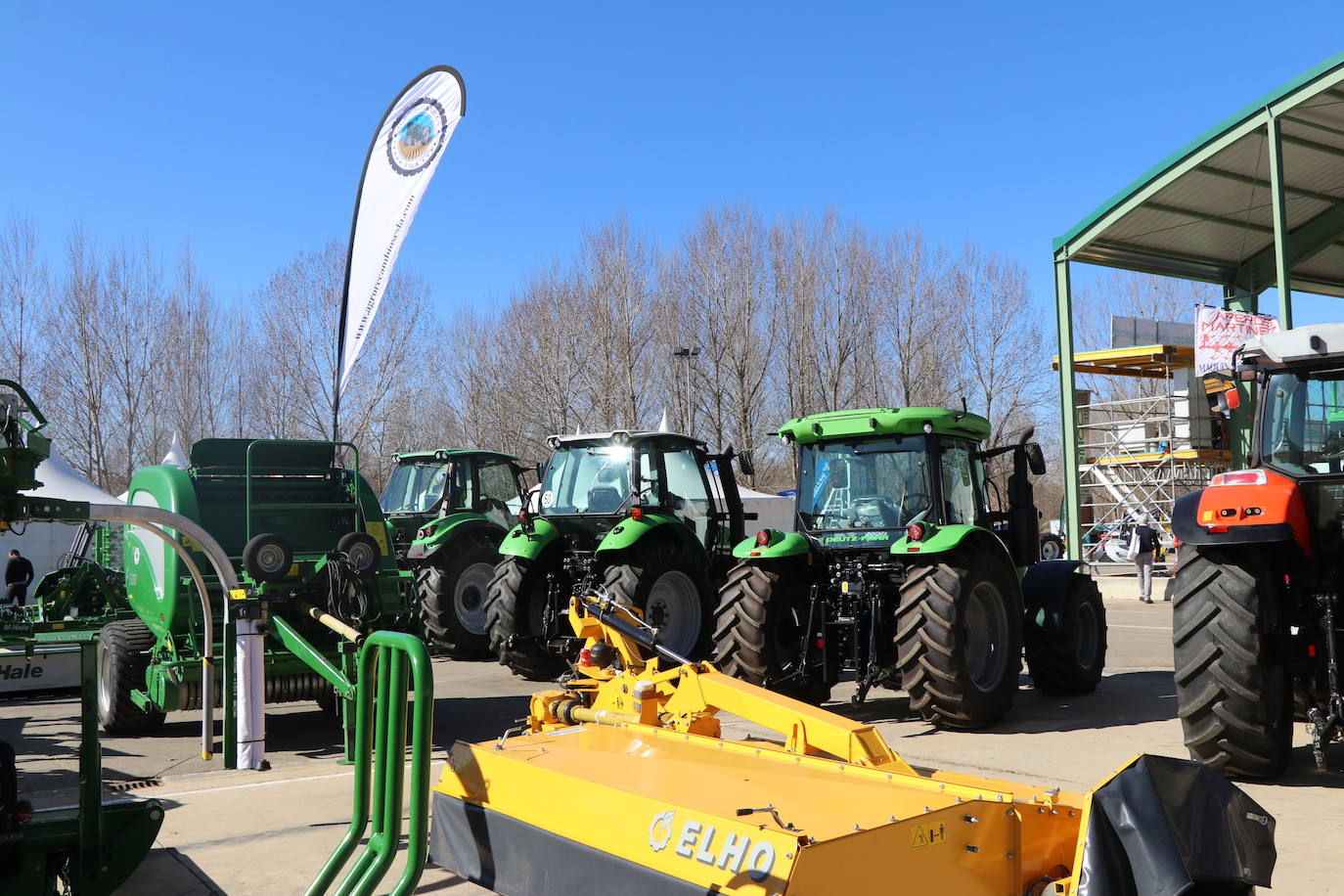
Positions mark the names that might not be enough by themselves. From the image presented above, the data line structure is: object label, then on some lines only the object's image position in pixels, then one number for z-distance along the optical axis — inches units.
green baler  302.2
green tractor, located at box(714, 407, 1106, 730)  287.4
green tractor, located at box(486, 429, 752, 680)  383.2
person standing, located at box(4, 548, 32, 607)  585.9
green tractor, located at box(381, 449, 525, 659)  481.4
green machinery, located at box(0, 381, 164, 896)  151.9
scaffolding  933.2
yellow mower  110.7
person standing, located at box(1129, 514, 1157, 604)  713.6
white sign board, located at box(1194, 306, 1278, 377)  660.1
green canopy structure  573.0
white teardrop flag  555.2
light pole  1294.3
